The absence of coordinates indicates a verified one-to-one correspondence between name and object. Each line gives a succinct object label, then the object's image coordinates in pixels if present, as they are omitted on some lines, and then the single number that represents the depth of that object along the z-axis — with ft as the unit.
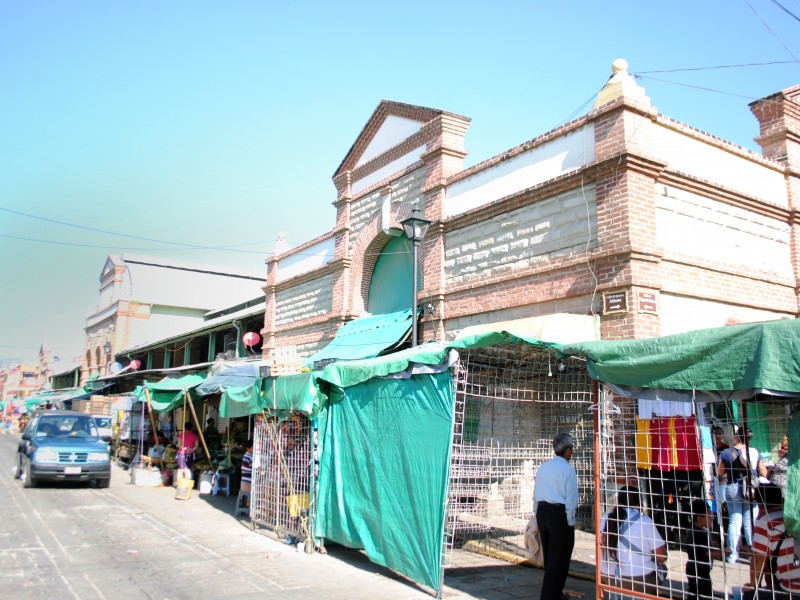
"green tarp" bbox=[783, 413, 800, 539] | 15.30
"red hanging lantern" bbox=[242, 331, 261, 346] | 76.13
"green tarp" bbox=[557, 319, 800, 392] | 16.28
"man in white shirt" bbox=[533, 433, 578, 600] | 21.21
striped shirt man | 17.15
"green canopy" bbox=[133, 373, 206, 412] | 57.06
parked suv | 51.31
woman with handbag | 26.43
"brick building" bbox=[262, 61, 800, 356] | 32.37
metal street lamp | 36.50
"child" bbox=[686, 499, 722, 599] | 19.44
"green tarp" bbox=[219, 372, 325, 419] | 31.01
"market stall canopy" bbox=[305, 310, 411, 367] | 45.98
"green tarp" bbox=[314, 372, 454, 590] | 24.44
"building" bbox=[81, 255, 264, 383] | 137.80
